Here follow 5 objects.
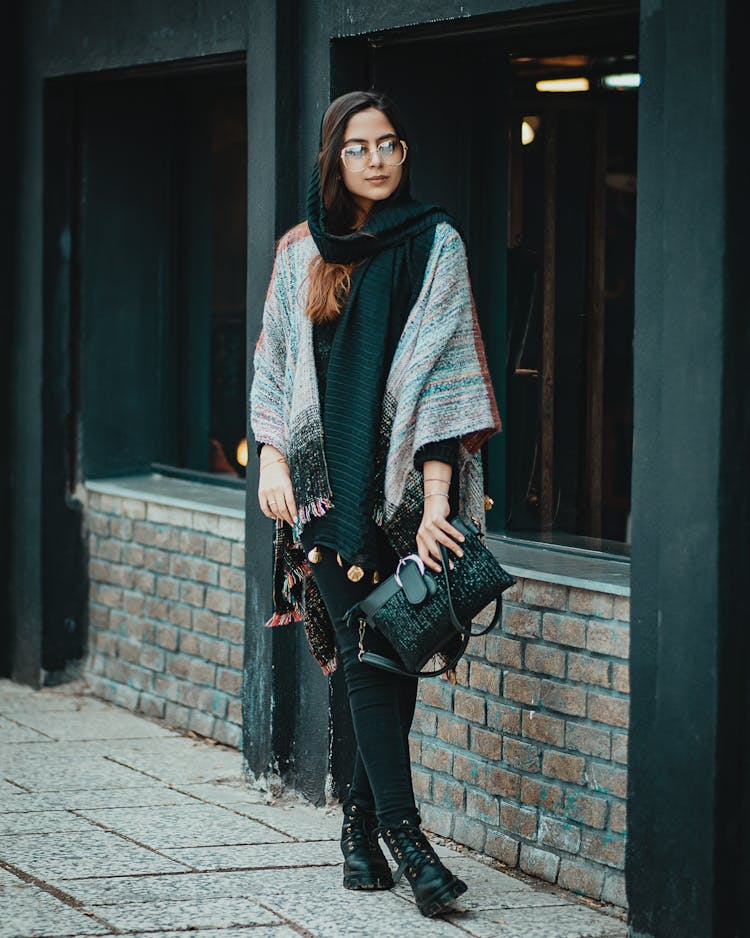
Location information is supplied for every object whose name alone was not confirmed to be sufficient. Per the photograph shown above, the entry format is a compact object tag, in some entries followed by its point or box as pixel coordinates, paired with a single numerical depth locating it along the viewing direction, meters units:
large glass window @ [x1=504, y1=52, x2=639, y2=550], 7.86
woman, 6.46
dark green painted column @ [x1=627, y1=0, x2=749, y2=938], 5.93
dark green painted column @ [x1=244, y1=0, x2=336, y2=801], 8.39
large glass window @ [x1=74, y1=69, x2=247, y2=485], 10.76
